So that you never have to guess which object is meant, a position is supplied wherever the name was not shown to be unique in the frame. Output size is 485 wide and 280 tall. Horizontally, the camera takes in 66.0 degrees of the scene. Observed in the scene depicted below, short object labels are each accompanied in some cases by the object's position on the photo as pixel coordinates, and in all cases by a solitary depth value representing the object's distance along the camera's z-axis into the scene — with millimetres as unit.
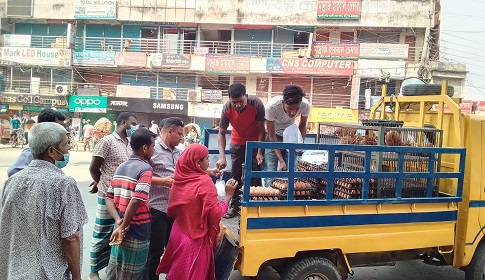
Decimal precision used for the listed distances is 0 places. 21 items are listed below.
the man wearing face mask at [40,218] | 2125
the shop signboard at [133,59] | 24531
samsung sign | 24625
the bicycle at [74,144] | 20281
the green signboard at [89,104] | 24922
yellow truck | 3168
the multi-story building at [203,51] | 23312
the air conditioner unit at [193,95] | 24562
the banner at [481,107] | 21094
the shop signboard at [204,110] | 24344
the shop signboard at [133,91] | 25031
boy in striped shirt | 3093
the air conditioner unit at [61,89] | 24891
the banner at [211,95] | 24469
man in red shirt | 4211
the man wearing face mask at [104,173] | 3939
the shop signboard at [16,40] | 25031
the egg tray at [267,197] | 3330
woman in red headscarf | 3023
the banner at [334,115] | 23094
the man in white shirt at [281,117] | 4078
